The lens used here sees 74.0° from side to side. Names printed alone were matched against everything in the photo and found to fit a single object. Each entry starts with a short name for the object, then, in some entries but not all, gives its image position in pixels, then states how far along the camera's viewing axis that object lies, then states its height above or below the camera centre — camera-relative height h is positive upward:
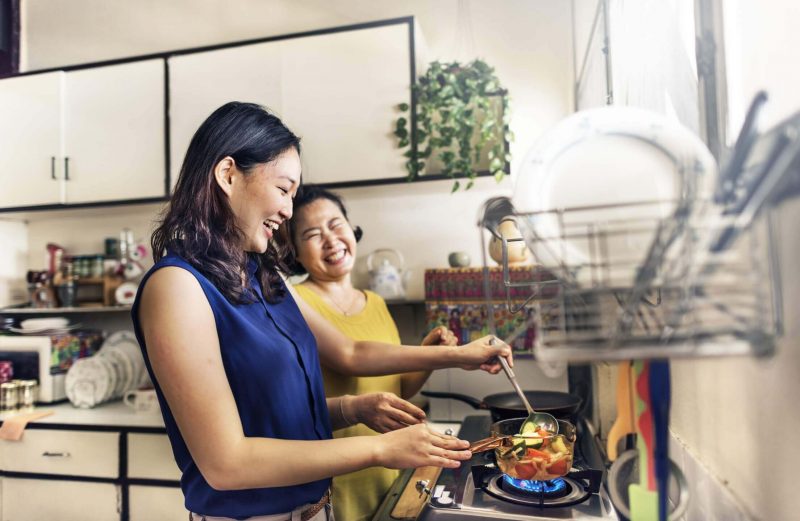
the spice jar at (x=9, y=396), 2.22 -0.46
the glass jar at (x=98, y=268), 2.57 +0.08
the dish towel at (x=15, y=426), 2.11 -0.56
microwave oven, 2.31 -0.32
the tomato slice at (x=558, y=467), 0.91 -0.33
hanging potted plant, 1.98 +0.59
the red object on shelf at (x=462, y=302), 2.01 -0.09
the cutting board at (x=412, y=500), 1.05 -0.47
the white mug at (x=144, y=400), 2.18 -0.48
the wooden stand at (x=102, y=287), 2.52 -0.01
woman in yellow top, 1.54 -0.04
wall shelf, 2.44 -0.11
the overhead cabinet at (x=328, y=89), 2.05 +0.77
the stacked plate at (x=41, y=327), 2.42 -0.19
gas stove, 0.95 -0.42
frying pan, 1.29 -0.34
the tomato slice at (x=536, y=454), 0.91 -0.31
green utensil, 0.51 -0.18
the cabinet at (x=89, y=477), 2.00 -0.74
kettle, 2.16 -0.01
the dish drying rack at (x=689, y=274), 0.37 +0.00
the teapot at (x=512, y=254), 1.80 +0.08
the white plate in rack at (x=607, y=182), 0.44 +0.08
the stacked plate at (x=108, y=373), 2.31 -0.40
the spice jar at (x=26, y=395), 2.26 -0.46
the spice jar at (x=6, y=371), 2.31 -0.37
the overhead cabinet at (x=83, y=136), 2.29 +0.67
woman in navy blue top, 0.85 -0.13
